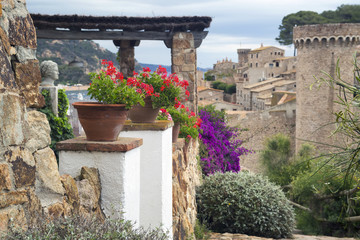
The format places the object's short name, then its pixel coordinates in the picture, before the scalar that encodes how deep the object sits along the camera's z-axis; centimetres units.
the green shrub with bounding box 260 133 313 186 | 2333
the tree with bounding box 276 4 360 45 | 5775
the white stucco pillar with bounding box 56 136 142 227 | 340
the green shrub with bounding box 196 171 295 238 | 838
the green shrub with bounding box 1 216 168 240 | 220
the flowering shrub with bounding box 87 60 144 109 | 366
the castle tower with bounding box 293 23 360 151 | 2972
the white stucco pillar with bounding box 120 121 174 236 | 452
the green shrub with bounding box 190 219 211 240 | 748
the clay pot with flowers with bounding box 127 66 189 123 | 485
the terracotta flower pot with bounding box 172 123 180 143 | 638
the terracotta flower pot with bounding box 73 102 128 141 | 359
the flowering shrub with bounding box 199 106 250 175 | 1090
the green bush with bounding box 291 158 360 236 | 1534
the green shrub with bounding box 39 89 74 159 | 567
